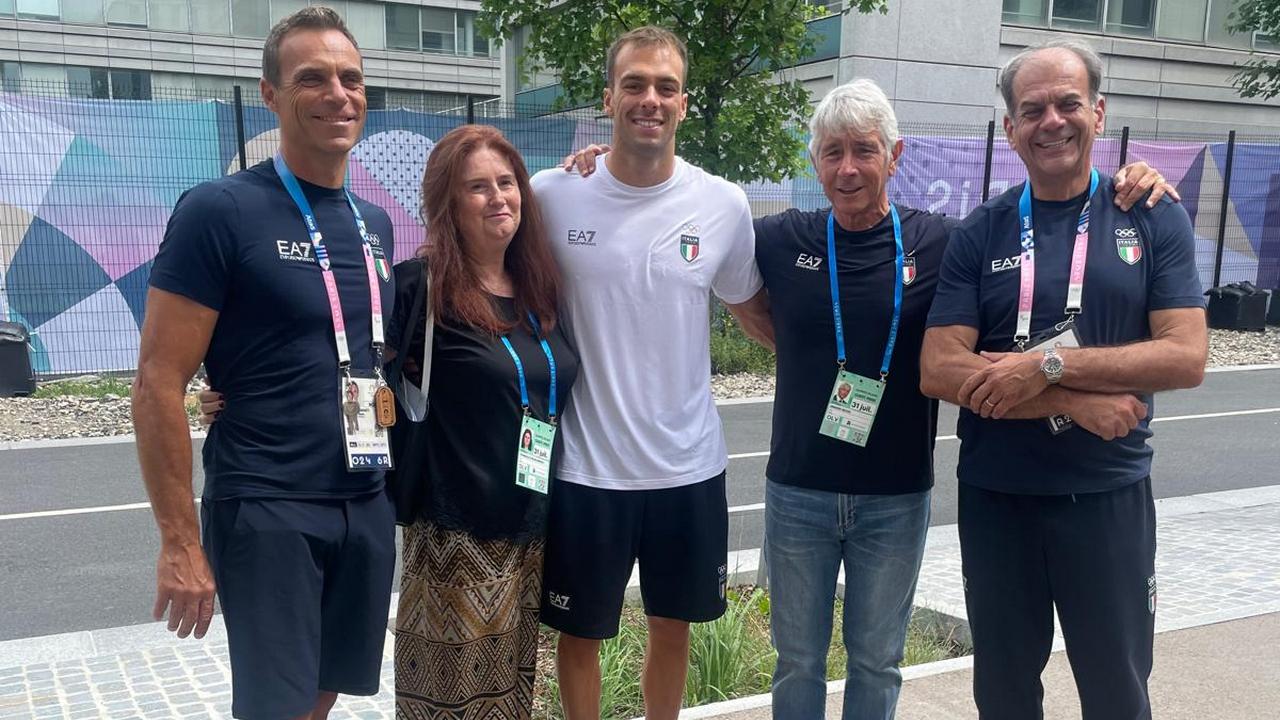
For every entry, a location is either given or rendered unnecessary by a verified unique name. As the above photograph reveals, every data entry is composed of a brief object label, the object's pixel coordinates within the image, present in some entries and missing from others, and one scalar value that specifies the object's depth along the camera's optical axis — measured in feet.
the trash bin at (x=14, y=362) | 34.78
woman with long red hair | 9.59
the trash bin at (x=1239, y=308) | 55.06
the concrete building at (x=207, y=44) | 111.75
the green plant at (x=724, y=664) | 13.56
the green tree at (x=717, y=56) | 32.04
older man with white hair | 10.09
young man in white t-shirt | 10.33
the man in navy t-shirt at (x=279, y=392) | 7.94
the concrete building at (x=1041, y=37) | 62.67
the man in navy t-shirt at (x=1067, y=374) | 8.61
